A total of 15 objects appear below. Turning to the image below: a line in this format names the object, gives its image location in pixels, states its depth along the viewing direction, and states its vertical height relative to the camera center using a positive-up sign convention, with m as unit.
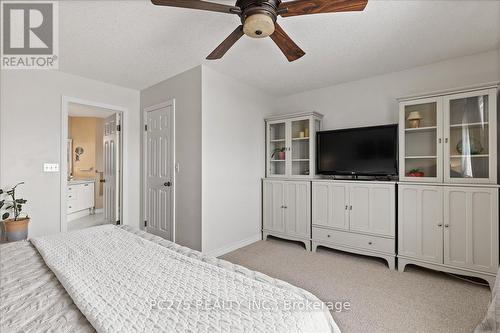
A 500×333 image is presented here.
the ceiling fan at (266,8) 1.49 +0.99
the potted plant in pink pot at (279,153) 3.89 +0.22
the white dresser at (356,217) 2.86 -0.63
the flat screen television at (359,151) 3.04 +0.21
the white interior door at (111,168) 3.84 -0.02
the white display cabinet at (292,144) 3.61 +0.36
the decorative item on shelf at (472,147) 2.50 +0.21
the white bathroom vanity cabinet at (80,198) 4.91 -0.66
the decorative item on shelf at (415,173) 2.78 -0.07
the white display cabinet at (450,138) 2.43 +0.31
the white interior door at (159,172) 3.41 -0.07
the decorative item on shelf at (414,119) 2.82 +0.56
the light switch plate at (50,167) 3.04 +0.00
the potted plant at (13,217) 2.62 -0.57
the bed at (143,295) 0.78 -0.49
